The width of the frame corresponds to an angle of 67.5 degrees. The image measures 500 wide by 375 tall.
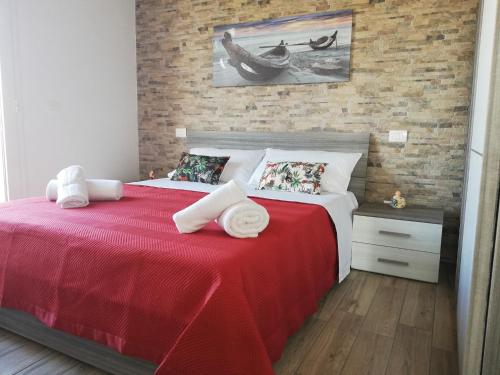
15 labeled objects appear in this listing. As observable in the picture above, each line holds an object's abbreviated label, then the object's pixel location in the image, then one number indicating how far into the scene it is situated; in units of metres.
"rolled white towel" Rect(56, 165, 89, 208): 2.23
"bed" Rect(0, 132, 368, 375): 1.33
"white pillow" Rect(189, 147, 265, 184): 3.35
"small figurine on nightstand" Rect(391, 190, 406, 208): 3.01
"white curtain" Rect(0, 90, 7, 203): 3.14
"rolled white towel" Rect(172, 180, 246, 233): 1.74
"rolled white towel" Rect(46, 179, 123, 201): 2.43
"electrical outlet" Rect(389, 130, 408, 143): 3.06
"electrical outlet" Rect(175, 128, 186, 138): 4.17
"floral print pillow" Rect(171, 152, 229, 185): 3.28
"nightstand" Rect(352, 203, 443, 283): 2.66
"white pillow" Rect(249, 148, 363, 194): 2.97
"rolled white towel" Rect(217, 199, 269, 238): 1.71
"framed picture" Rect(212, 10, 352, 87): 3.25
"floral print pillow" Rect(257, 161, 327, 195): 2.87
